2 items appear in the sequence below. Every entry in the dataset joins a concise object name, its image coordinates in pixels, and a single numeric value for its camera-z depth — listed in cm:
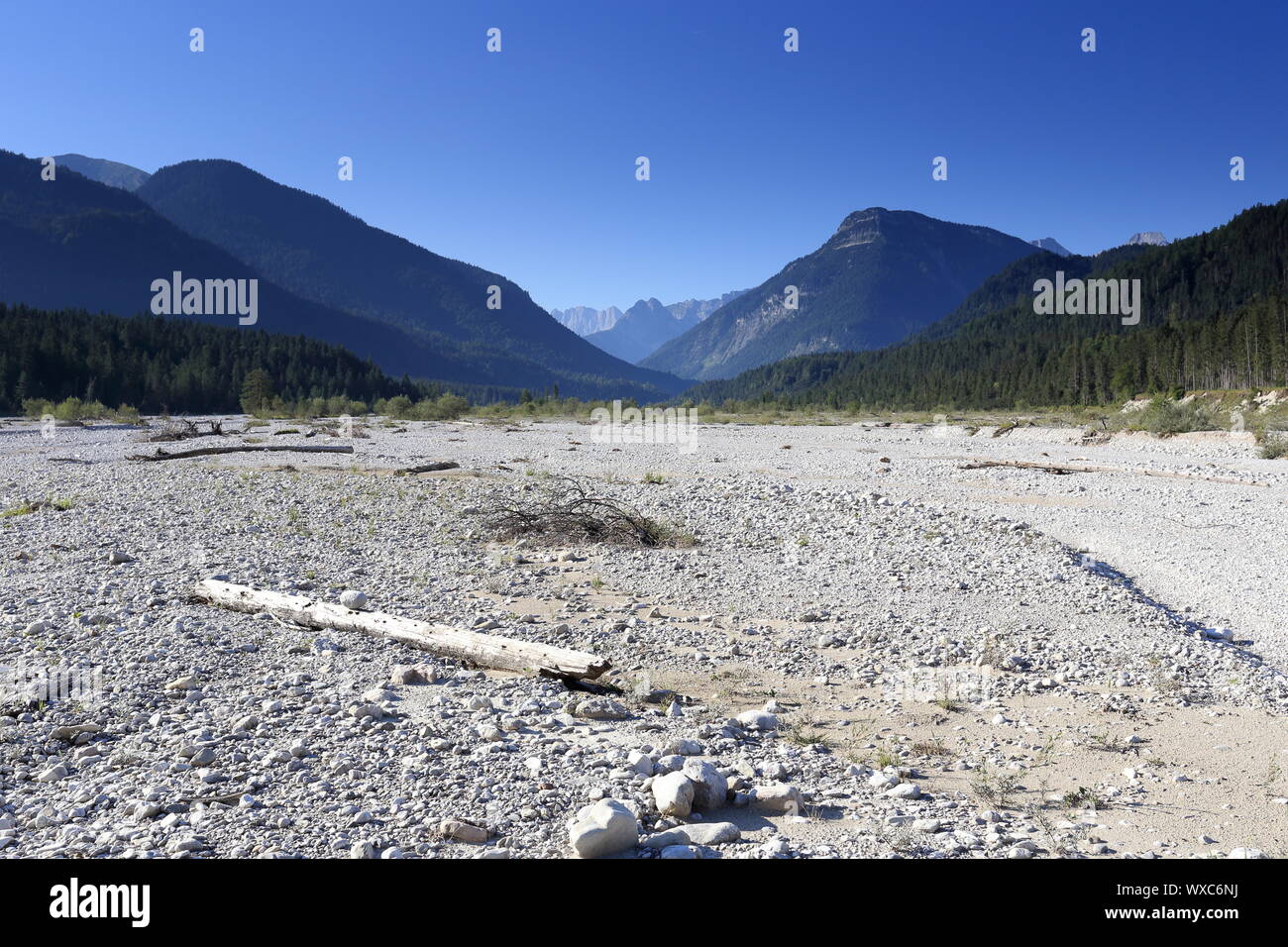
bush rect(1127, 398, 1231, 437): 3303
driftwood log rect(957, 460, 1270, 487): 1957
